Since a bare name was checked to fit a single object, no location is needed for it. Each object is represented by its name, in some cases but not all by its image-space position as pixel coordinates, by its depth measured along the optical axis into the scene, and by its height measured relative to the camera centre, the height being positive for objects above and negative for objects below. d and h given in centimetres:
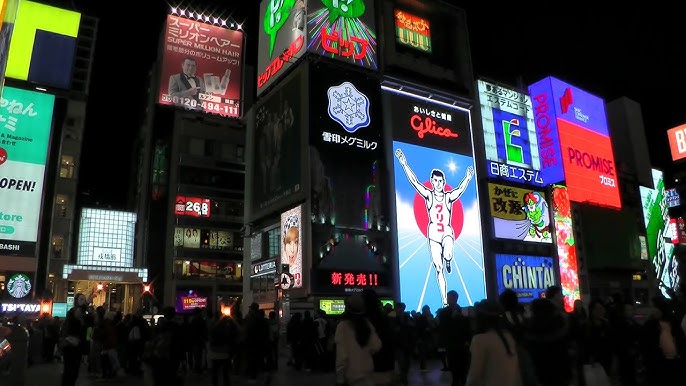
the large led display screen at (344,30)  2998 +1658
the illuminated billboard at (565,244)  3762 +482
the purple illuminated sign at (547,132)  3738 +1279
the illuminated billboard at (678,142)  4394 +1382
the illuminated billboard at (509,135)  3597 +1240
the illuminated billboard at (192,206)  5331 +1155
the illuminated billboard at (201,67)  4872 +2377
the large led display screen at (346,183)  2728 +717
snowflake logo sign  2934 +1168
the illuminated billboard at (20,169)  2875 +855
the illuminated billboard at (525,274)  3400 +257
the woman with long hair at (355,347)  485 -27
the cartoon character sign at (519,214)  3462 +665
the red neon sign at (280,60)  3040 +1542
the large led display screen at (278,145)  2938 +1015
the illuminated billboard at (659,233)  4984 +729
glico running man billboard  2964 +649
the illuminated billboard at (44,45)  3148 +1692
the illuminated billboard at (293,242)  2709 +406
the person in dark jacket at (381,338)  518 -23
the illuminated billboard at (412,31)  3541 +1914
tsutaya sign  2989 +111
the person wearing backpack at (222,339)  983 -34
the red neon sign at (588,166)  3800 +1078
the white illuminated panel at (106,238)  5078 +833
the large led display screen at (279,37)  3052 +1701
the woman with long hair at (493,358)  421 -35
